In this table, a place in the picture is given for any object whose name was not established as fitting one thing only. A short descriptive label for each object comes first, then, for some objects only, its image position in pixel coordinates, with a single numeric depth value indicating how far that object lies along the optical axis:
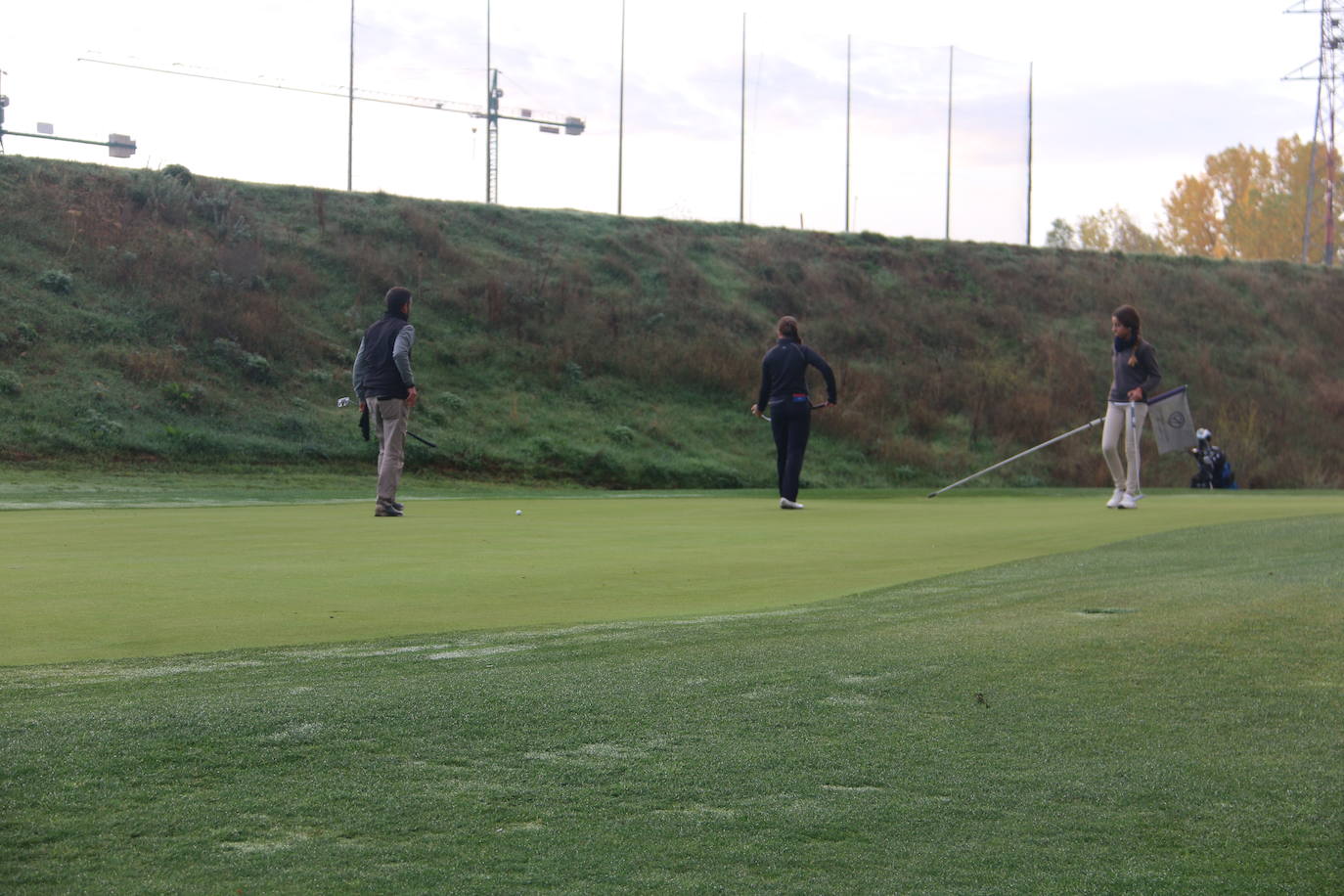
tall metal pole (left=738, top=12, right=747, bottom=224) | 47.38
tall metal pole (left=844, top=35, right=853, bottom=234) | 49.28
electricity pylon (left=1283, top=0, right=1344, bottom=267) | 53.25
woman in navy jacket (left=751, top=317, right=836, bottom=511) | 16.84
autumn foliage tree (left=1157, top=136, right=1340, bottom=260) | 73.31
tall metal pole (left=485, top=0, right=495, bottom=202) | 44.98
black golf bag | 26.25
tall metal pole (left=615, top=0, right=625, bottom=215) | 46.50
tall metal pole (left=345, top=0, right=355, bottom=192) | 41.06
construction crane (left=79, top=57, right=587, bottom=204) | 43.28
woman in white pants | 16.27
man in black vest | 14.27
